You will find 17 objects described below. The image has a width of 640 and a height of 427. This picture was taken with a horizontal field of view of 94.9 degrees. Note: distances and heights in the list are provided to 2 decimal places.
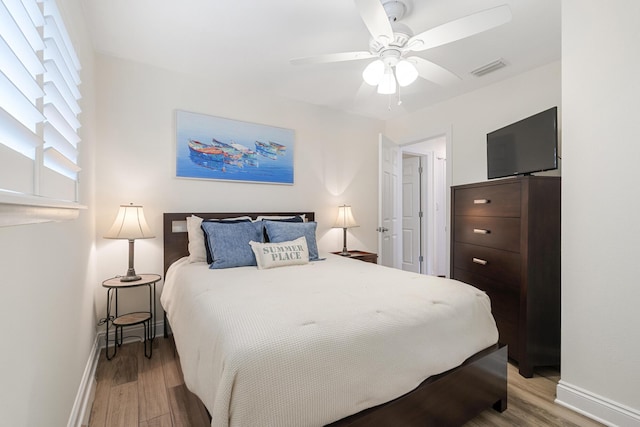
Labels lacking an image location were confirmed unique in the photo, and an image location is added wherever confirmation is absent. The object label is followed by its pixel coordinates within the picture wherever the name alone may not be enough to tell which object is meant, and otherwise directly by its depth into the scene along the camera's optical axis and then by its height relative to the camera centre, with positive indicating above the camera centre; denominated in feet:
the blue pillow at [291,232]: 8.78 -0.61
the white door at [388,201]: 10.91 +0.48
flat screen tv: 7.03 +1.80
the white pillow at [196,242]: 8.36 -0.85
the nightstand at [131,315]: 7.44 -2.80
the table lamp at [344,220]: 11.73 -0.29
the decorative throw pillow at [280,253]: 7.71 -1.10
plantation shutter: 2.15 +1.09
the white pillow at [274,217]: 10.00 -0.15
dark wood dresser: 6.88 -1.33
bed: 3.20 -1.79
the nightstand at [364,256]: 11.55 -1.71
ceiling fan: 4.88 +3.35
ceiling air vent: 8.69 +4.46
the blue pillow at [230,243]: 7.76 -0.83
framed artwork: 9.45 +2.18
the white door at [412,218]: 17.31 -0.30
